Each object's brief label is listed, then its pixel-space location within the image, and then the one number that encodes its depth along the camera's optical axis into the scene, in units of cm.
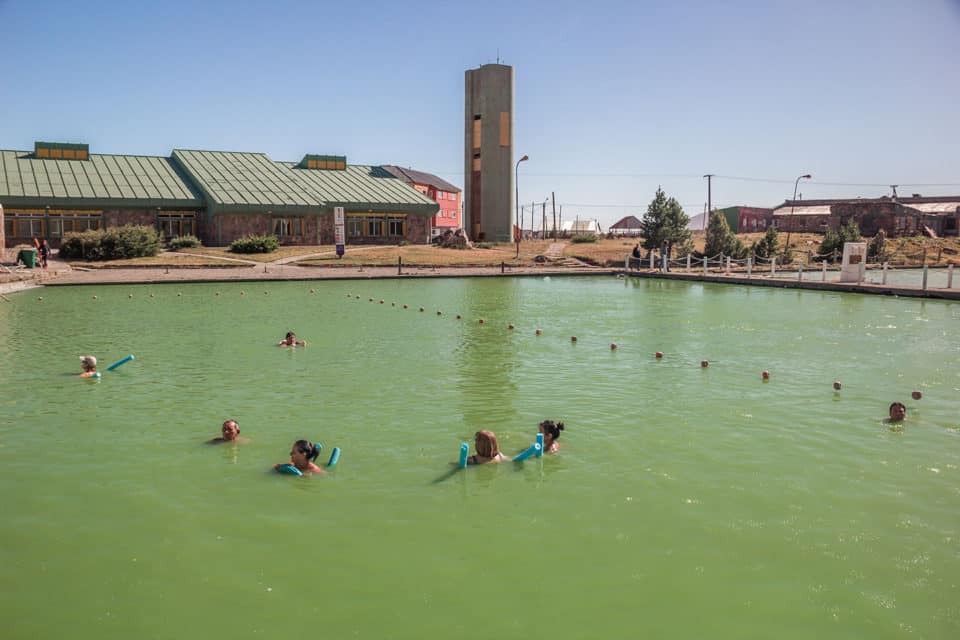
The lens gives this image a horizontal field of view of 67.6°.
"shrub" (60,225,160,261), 4522
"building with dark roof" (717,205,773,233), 8912
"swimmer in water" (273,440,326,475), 903
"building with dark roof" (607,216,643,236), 10035
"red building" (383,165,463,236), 8969
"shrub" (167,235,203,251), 5097
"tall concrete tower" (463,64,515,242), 6588
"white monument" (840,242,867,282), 3594
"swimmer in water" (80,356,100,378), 1466
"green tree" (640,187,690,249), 5634
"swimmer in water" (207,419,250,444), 1027
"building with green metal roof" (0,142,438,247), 5034
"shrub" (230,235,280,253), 5069
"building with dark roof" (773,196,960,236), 7350
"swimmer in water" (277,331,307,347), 1833
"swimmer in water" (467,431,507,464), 946
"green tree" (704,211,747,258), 5578
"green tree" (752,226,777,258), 5750
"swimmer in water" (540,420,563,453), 989
